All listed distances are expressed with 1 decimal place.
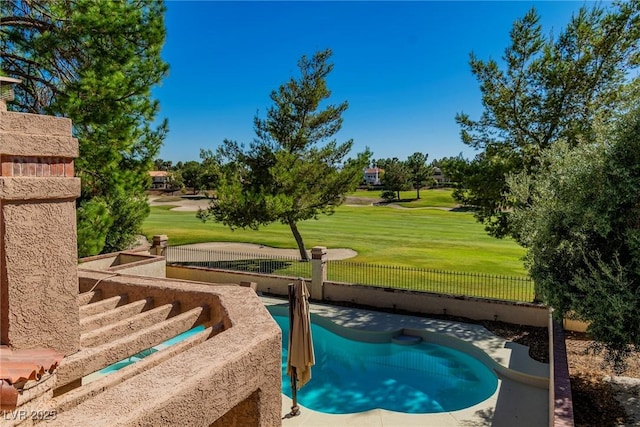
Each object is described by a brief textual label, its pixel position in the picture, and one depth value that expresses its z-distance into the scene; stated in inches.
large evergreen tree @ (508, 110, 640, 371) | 276.8
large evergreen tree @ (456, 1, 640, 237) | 544.4
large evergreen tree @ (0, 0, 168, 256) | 494.3
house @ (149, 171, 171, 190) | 4925.7
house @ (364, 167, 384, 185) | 5477.4
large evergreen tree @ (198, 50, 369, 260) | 901.2
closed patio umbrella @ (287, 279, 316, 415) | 344.8
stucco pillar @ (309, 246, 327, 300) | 677.3
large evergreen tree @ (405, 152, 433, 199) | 3548.2
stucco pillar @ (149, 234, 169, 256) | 860.0
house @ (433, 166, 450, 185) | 5080.2
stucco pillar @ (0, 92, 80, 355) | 123.3
